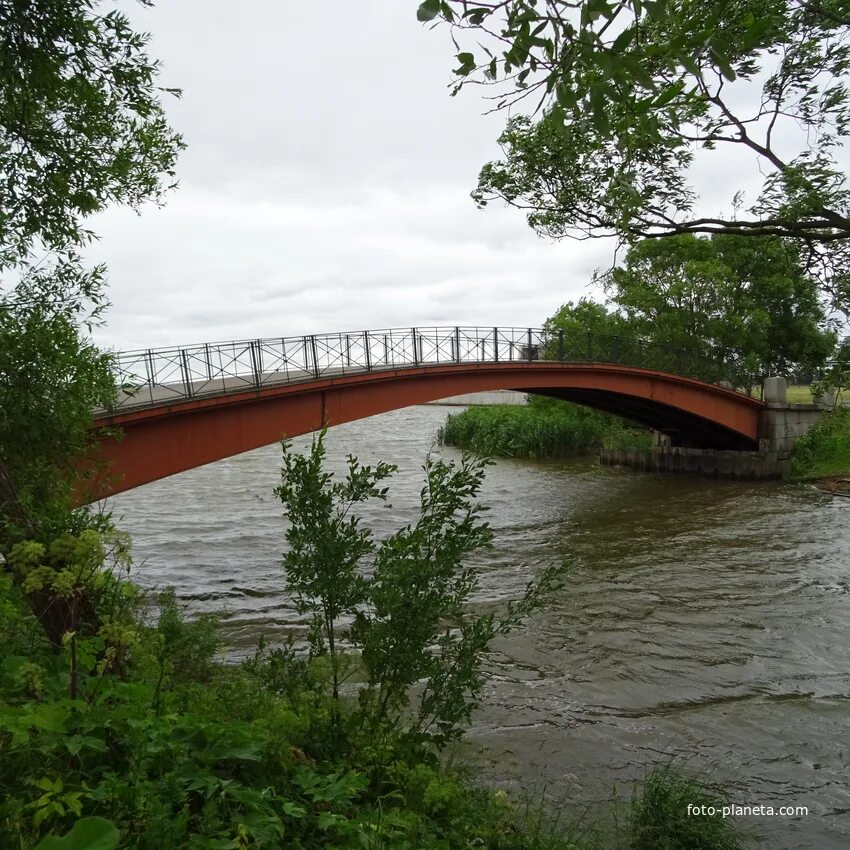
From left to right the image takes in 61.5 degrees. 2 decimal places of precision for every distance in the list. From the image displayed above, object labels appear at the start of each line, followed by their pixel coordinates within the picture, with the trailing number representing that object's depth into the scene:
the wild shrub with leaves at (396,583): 4.18
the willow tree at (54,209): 5.68
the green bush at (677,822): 4.39
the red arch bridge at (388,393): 11.29
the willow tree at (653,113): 2.68
